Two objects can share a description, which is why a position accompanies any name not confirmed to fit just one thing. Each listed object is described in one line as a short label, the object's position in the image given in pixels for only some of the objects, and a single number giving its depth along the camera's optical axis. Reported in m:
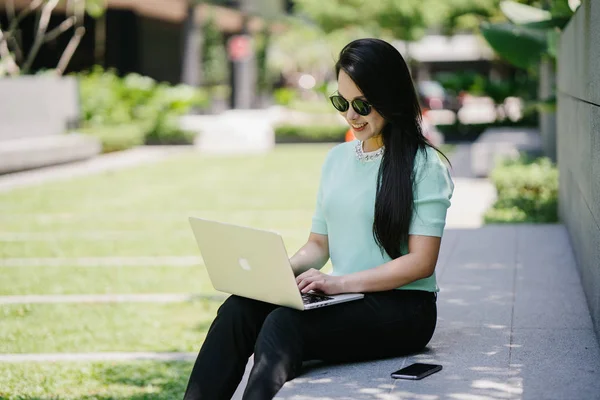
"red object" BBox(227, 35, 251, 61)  37.84
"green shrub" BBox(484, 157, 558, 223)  10.38
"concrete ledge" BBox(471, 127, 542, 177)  15.25
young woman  3.67
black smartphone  3.64
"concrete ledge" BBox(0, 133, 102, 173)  17.70
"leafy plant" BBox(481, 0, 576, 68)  8.77
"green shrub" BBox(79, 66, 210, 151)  24.69
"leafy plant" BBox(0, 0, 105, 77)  22.50
